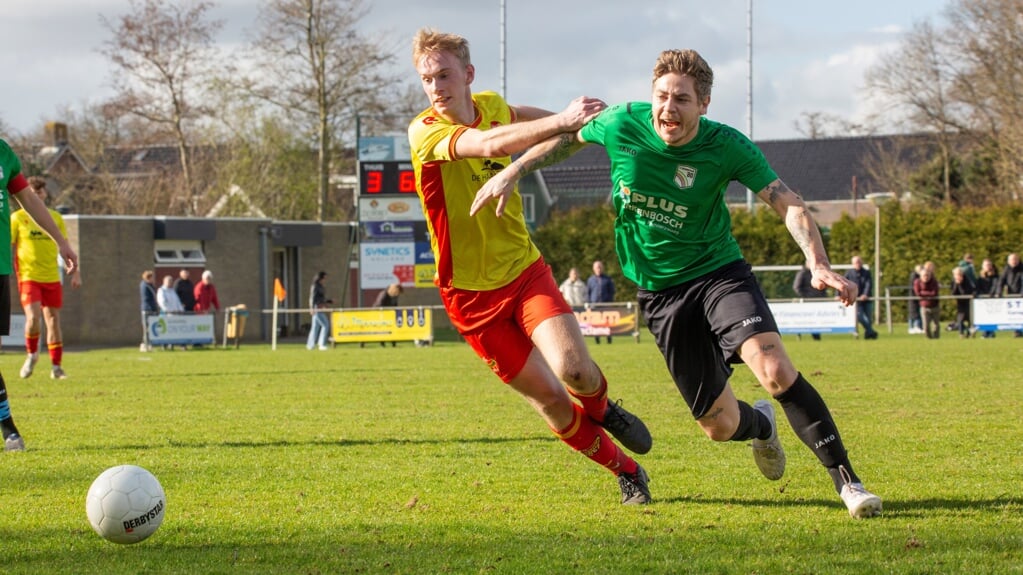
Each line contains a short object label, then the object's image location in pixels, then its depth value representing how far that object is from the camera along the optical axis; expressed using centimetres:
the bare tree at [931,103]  4559
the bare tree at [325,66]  4559
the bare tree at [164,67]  4450
